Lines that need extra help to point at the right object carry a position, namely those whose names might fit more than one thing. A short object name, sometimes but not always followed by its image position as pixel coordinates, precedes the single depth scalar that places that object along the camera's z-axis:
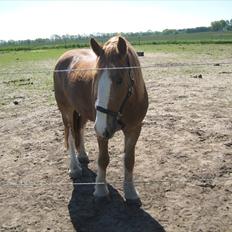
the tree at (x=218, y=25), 105.60
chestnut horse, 3.61
